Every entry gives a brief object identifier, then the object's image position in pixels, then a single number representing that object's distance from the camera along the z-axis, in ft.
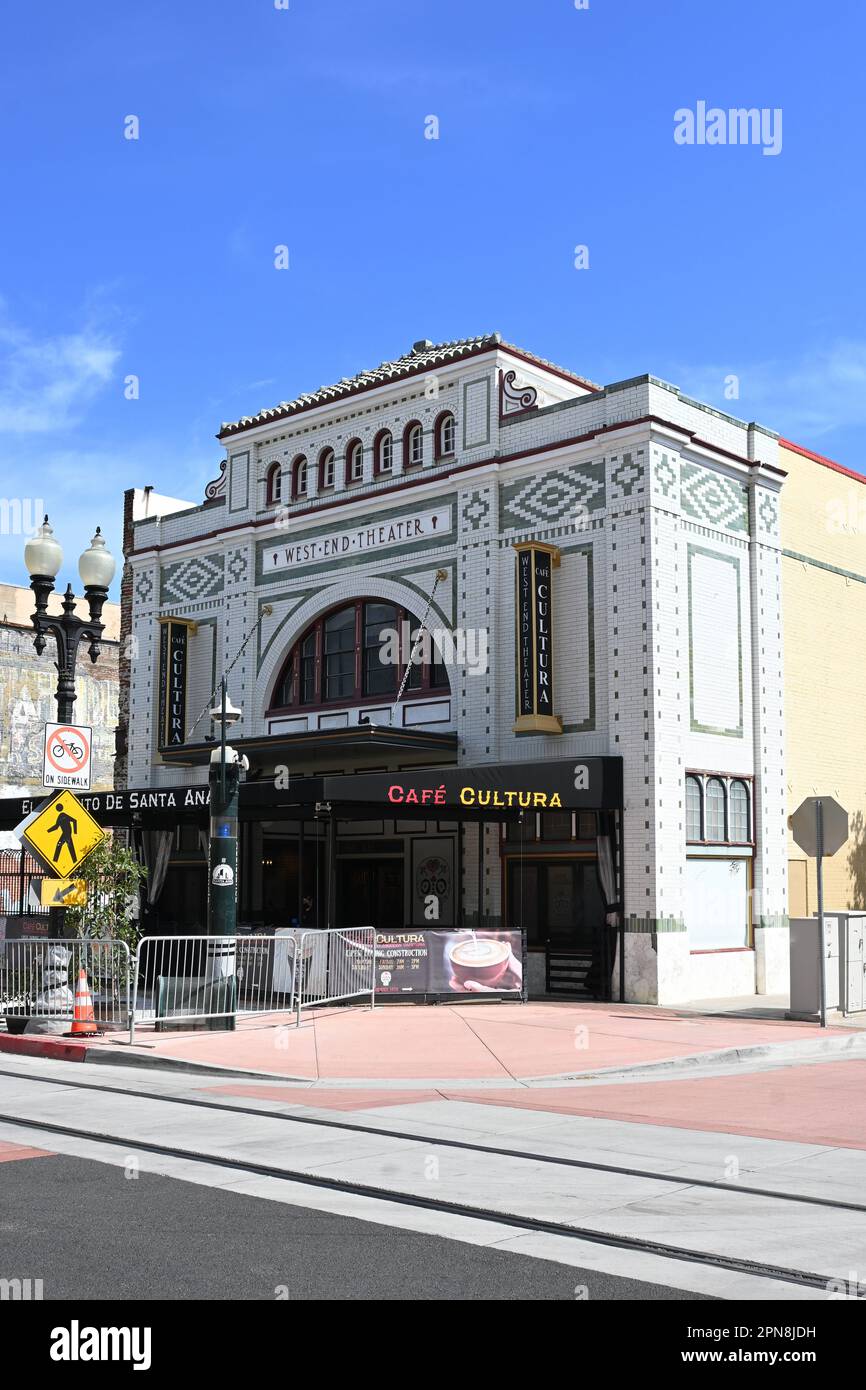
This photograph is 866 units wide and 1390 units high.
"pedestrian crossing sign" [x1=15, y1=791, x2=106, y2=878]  59.06
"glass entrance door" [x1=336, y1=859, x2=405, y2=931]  92.48
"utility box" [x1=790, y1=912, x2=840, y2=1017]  64.64
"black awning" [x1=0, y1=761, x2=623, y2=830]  71.10
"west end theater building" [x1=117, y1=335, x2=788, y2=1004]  77.61
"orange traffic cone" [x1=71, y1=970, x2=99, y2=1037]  57.16
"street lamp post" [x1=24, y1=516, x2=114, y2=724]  61.52
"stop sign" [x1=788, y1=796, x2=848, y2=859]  62.49
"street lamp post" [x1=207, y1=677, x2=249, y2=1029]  60.39
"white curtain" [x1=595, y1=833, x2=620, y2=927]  77.41
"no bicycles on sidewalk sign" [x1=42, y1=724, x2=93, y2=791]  60.08
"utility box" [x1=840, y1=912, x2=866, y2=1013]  66.18
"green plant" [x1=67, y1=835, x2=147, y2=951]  65.77
